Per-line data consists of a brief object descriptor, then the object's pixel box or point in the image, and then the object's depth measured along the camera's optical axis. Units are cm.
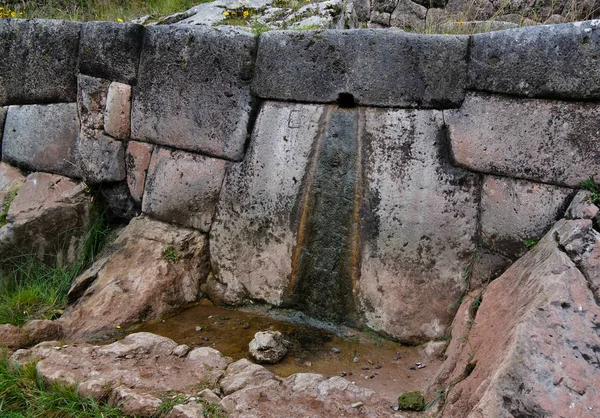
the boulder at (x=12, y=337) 312
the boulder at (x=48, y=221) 403
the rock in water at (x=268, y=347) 299
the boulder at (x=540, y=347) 188
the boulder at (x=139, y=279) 347
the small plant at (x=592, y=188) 256
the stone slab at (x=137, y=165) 394
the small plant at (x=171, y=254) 369
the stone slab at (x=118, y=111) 391
